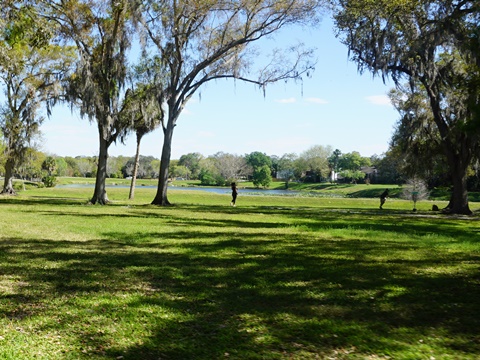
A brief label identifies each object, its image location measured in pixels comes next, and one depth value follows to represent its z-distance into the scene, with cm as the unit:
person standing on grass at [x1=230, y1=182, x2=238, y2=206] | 3065
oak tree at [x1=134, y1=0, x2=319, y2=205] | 2481
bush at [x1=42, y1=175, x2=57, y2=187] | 6400
